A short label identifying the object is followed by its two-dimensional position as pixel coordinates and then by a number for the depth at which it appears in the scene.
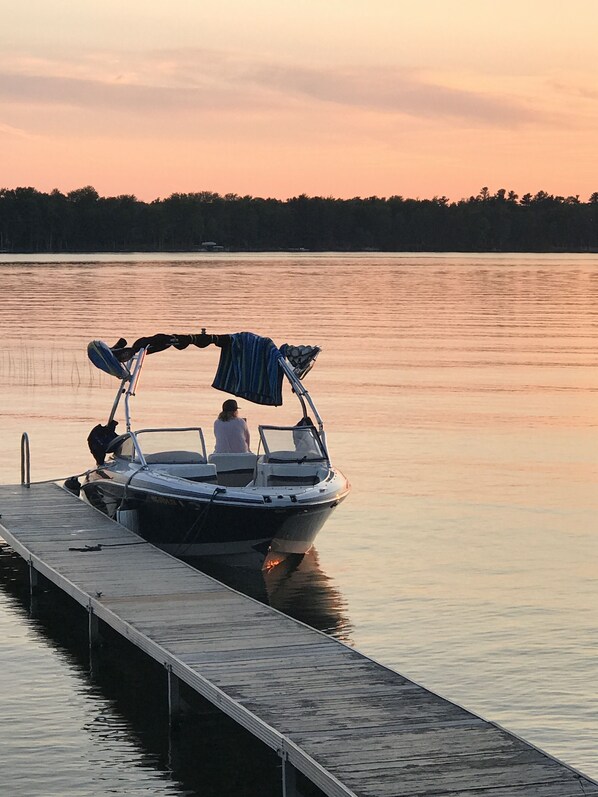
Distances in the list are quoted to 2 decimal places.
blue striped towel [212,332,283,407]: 21.19
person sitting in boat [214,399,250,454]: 20.23
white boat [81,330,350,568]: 18.08
